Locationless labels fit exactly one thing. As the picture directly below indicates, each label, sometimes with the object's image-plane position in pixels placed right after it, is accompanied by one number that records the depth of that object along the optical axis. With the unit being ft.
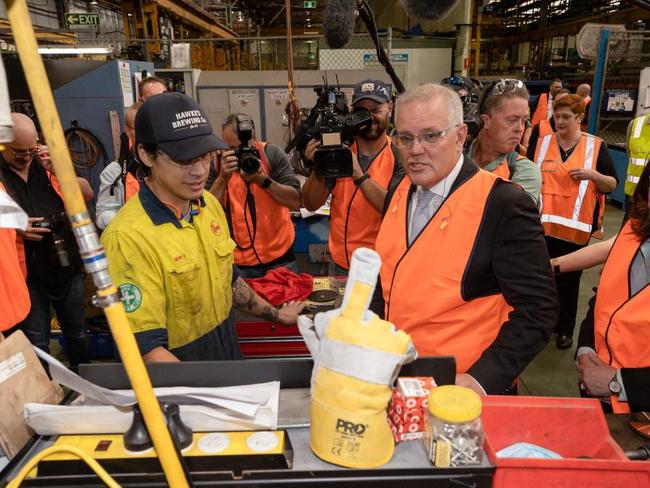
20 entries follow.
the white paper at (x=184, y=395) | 2.69
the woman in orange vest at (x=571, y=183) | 11.55
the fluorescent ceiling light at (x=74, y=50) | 17.28
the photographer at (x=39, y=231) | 8.70
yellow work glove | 2.36
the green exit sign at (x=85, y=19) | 29.41
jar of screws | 2.56
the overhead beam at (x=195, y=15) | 29.40
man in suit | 4.71
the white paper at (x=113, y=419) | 2.77
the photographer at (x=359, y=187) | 9.05
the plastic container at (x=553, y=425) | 3.09
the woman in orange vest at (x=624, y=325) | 4.58
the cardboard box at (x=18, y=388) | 2.91
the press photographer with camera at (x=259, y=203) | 9.73
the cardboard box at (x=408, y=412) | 2.84
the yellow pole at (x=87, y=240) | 1.79
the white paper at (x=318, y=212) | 14.53
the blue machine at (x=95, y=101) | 17.04
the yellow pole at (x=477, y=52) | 42.55
